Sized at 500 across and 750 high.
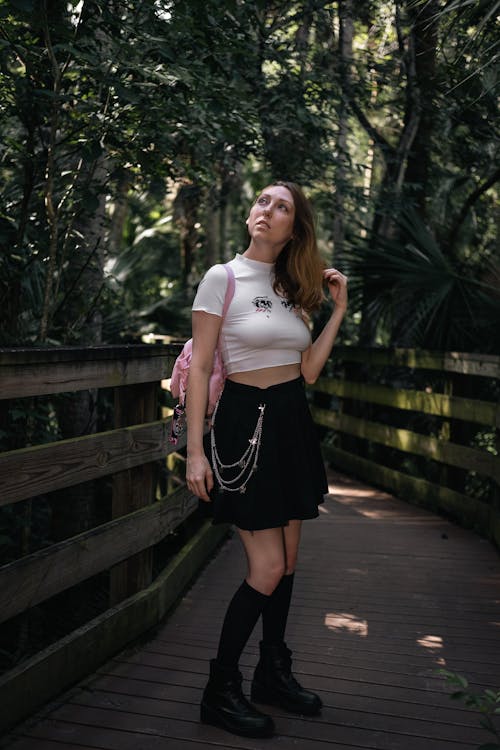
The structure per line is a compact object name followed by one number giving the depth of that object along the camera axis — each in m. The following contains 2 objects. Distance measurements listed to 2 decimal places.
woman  2.95
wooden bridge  2.90
